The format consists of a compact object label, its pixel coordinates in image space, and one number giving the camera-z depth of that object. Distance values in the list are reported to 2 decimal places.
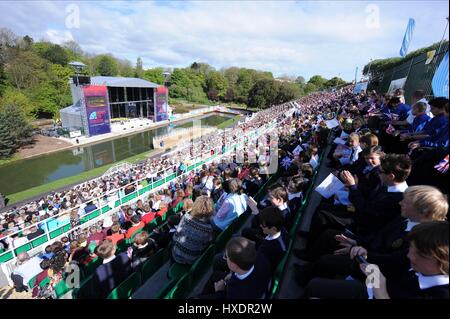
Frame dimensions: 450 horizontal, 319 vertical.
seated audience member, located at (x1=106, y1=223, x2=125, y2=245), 5.34
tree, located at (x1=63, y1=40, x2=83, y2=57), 63.69
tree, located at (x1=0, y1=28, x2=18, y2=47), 44.31
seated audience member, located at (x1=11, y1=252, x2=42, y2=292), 5.98
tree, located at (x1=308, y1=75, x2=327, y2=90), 80.81
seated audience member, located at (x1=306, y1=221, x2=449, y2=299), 1.65
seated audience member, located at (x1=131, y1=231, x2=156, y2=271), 4.20
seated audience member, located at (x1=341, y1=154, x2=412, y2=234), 2.78
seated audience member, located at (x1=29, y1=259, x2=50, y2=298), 5.38
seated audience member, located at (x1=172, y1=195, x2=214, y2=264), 3.82
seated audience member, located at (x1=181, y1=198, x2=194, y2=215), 4.74
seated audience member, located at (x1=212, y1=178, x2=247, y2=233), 4.66
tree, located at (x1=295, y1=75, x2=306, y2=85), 99.98
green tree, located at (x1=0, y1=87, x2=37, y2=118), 34.00
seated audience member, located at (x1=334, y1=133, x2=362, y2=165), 4.70
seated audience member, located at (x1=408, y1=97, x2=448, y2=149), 3.70
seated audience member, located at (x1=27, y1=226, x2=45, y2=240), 8.24
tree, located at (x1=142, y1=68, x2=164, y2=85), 76.50
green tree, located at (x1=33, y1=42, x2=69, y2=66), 54.07
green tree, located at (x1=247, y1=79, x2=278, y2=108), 64.06
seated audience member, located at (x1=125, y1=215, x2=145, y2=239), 5.63
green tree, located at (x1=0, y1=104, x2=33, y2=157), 27.11
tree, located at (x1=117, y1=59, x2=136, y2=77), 72.97
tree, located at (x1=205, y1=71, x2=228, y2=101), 82.44
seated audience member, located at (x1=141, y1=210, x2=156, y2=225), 6.38
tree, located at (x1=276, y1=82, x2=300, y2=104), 63.00
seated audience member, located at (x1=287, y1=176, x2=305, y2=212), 4.31
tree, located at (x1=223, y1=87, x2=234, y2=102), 80.50
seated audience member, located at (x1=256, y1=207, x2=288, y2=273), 2.97
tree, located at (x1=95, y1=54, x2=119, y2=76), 67.44
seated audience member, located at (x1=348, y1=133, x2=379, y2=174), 4.02
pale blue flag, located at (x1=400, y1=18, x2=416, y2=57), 10.33
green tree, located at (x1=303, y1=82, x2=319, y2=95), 75.50
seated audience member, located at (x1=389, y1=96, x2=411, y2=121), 5.70
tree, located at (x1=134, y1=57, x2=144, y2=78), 75.31
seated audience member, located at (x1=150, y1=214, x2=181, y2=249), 4.75
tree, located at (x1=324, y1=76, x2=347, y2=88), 61.96
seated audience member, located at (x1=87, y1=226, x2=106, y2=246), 5.47
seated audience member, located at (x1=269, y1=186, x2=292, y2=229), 3.64
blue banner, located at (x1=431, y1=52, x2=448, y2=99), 3.79
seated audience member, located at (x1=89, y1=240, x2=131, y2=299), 3.43
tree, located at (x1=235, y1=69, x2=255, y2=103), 77.52
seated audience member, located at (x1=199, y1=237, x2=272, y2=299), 2.39
